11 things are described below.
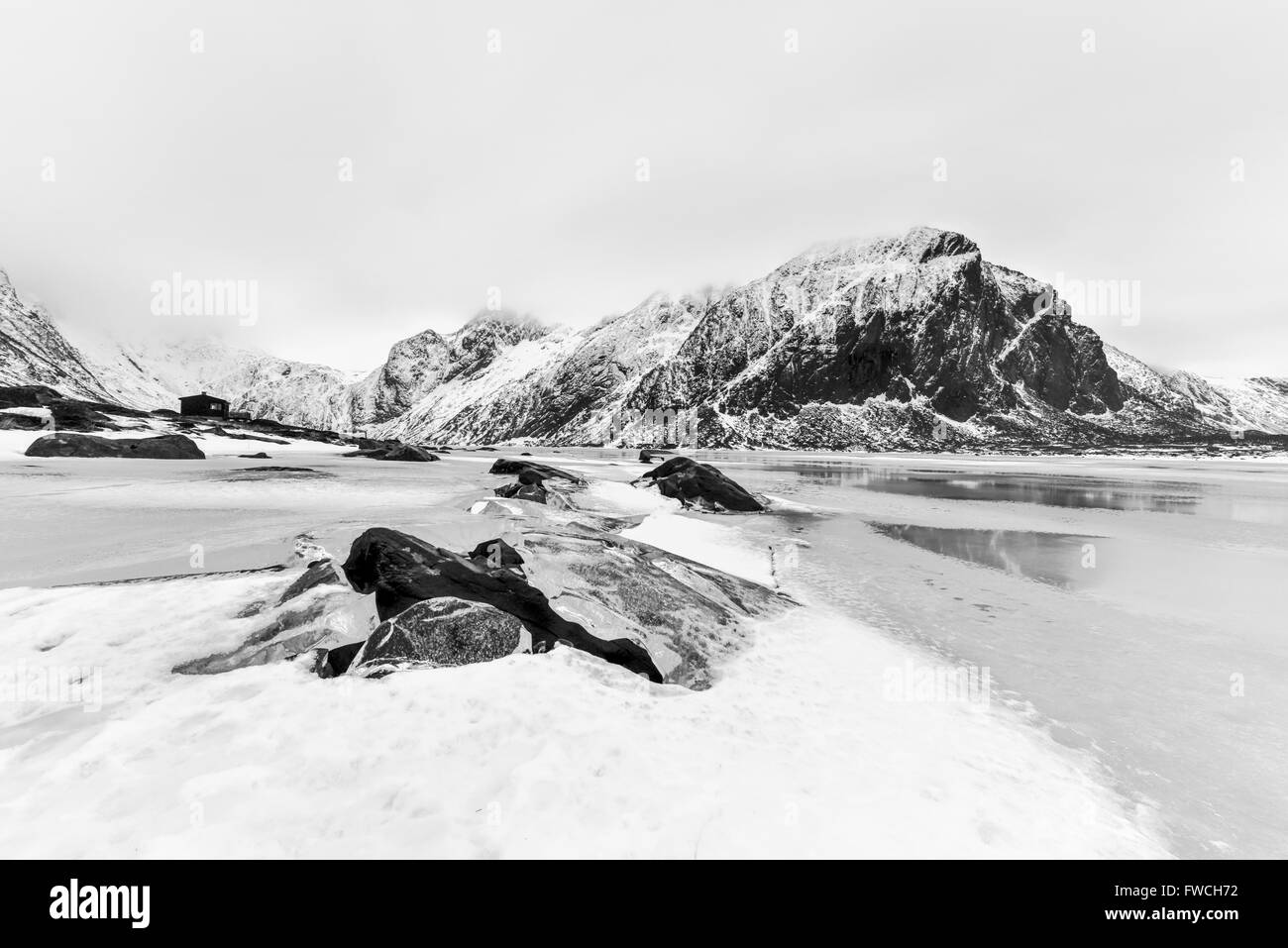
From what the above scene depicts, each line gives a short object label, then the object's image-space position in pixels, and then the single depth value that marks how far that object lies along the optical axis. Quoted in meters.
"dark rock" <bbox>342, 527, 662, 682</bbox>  7.08
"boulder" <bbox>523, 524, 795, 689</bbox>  7.48
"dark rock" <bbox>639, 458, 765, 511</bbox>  25.12
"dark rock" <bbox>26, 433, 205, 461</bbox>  31.45
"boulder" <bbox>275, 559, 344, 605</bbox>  7.39
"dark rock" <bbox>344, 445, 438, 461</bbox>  50.88
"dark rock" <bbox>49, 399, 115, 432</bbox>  46.78
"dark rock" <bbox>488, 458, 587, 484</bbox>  27.55
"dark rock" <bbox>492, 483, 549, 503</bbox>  20.58
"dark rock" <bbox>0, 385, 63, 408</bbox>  57.72
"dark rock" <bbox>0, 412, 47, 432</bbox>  41.59
